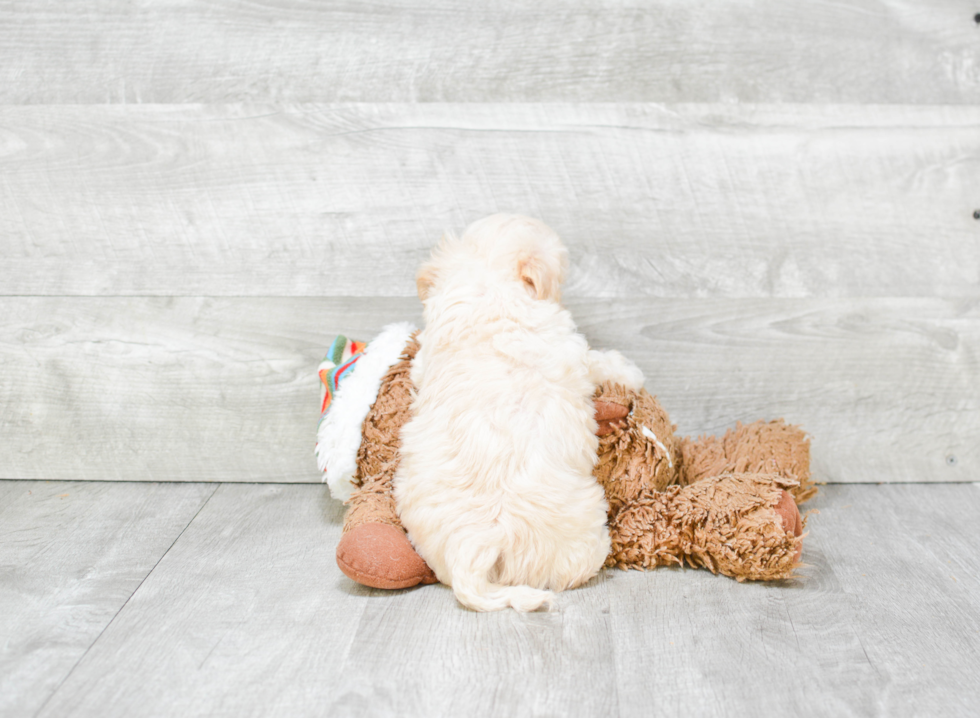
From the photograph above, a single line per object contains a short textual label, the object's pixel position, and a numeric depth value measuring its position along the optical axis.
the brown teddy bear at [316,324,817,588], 1.03
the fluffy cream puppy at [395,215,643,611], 0.96
